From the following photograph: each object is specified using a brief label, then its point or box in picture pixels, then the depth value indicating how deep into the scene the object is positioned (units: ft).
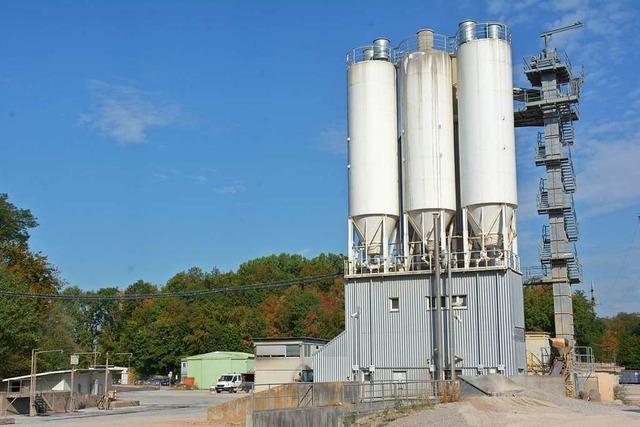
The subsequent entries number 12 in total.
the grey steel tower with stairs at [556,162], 217.97
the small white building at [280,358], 185.37
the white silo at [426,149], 139.44
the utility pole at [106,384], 160.73
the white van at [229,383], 236.43
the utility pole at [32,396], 141.08
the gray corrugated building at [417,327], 128.98
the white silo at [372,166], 142.41
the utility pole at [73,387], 152.46
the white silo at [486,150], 135.44
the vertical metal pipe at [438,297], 128.47
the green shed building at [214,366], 284.41
